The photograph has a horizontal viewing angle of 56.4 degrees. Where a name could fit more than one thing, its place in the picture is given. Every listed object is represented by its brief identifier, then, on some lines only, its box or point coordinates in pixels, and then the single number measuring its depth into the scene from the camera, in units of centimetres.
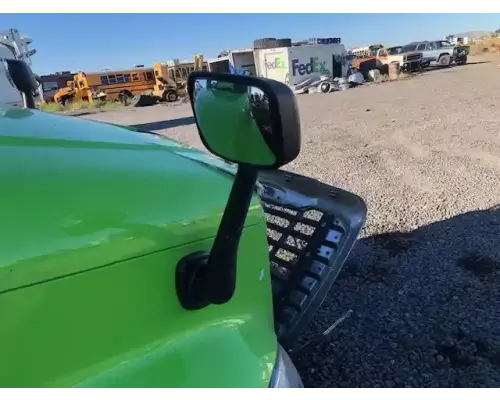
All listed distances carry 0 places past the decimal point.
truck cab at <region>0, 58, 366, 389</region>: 95
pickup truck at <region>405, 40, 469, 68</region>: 3253
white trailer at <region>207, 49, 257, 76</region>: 2756
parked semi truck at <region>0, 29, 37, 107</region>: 353
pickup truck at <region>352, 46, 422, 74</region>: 2988
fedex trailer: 2566
